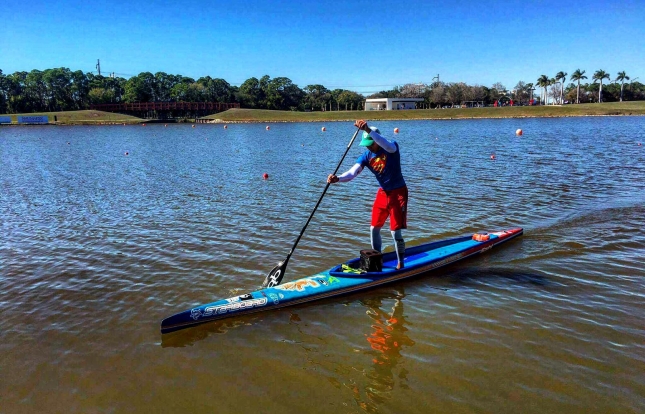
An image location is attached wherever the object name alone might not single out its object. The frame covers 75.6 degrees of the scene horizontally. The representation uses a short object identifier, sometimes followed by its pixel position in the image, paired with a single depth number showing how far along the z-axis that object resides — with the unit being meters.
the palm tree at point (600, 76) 145.00
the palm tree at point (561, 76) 150.25
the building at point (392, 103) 160.00
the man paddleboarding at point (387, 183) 8.02
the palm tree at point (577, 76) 148.50
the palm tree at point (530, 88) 171.20
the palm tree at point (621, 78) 148.60
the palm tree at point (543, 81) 152.62
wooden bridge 145.00
